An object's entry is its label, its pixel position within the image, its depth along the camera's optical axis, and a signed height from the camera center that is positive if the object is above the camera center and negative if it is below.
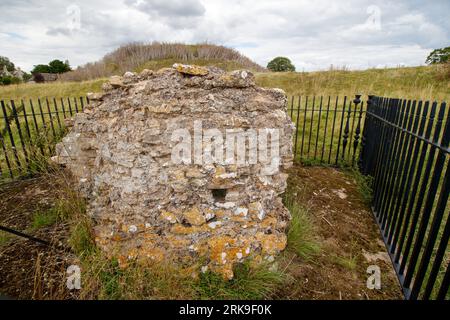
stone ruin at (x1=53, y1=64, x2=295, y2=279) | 2.76 -1.02
